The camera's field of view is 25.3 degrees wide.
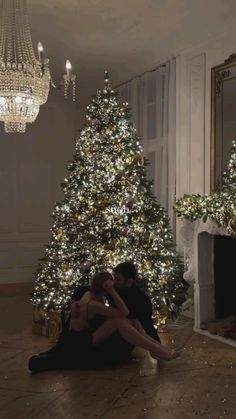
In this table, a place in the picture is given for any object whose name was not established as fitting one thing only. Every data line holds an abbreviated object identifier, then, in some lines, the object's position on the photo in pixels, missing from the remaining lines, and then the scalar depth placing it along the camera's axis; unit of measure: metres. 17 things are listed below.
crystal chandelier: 4.03
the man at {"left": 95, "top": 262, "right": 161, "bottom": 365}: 4.32
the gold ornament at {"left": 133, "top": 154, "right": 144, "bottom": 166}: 5.37
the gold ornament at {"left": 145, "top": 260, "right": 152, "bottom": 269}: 5.28
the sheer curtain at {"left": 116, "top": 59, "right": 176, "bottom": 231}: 6.33
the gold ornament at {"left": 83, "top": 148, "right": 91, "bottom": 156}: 5.34
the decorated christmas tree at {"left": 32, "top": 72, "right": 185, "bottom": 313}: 5.21
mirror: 5.33
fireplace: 5.46
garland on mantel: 4.71
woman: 4.09
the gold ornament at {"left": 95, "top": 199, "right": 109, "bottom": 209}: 5.24
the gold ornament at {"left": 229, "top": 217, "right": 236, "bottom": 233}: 4.64
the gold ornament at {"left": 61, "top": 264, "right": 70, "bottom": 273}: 5.20
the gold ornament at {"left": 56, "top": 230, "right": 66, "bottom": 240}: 5.28
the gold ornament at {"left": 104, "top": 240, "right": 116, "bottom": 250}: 5.17
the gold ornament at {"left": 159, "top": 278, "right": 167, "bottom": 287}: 5.36
